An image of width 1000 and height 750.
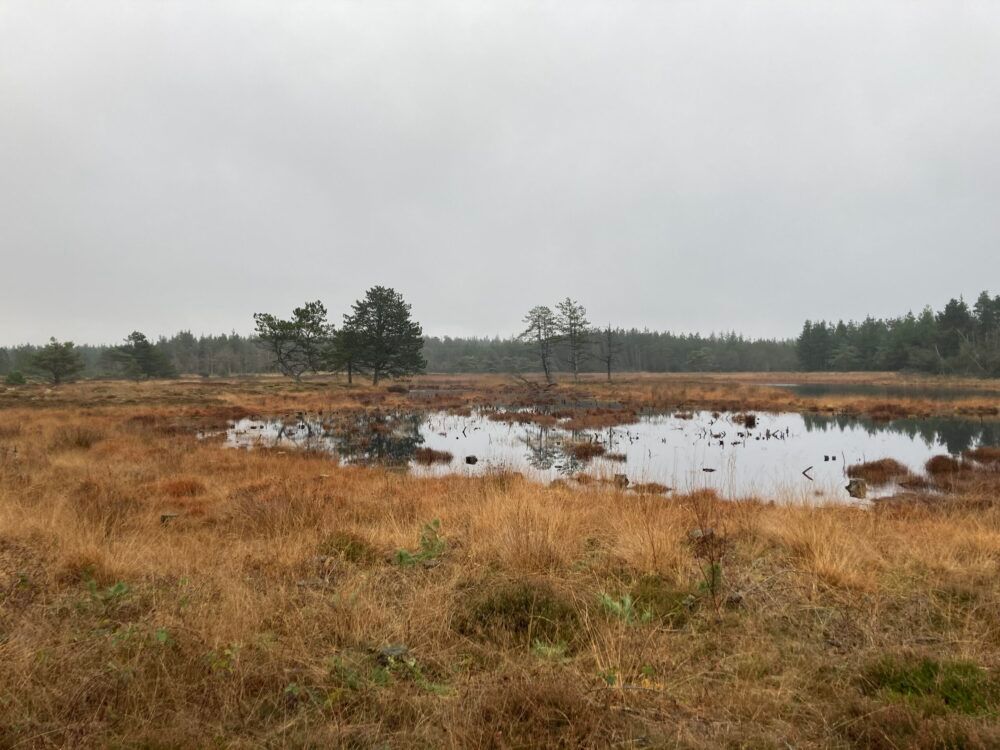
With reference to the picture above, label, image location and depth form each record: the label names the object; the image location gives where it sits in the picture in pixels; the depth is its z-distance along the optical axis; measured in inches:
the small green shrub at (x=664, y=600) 160.1
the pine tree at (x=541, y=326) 2608.3
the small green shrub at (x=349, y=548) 219.0
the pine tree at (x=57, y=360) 2121.1
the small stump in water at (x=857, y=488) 433.7
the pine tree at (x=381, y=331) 2096.5
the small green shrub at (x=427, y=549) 194.7
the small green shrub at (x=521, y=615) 146.2
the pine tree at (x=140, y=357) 2610.7
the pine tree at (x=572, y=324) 2591.0
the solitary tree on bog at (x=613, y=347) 4188.0
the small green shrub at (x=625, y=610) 144.8
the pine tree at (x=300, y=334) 2094.0
